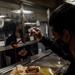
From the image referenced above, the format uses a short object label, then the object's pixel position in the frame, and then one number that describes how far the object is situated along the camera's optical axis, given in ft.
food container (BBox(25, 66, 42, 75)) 5.33
